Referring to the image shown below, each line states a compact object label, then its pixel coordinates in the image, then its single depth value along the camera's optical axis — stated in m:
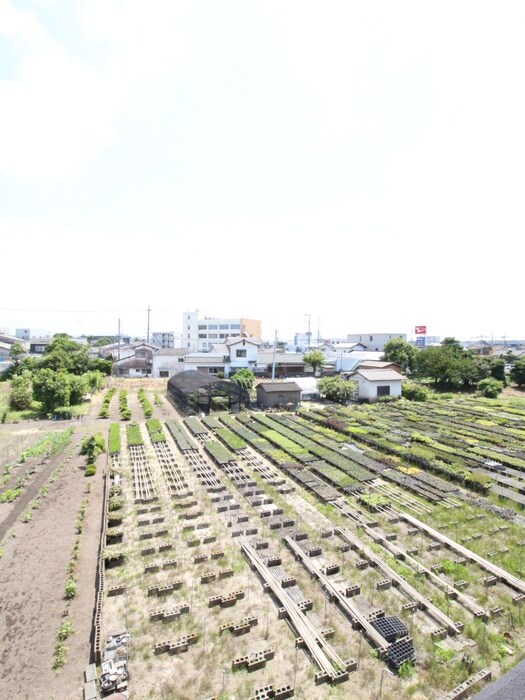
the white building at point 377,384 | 40.94
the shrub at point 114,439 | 22.98
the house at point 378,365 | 50.36
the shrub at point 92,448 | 21.72
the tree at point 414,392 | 42.47
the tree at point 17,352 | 53.67
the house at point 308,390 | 43.28
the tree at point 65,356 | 41.78
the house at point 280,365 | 57.19
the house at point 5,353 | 64.93
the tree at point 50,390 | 31.34
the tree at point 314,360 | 59.68
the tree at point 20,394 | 33.78
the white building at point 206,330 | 86.12
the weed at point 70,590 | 10.61
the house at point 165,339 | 101.88
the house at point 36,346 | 83.00
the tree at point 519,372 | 51.72
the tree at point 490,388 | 45.31
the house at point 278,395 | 37.28
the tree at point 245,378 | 45.00
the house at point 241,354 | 56.66
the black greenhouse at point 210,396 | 34.38
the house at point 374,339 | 84.83
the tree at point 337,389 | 40.00
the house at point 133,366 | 57.78
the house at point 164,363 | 56.38
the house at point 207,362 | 55.13
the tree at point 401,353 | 61.29
